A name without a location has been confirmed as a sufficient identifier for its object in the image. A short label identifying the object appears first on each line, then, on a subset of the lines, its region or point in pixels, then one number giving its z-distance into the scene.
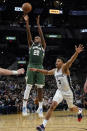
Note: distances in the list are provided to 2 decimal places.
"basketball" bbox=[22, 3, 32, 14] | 7.77
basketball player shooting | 8.27
